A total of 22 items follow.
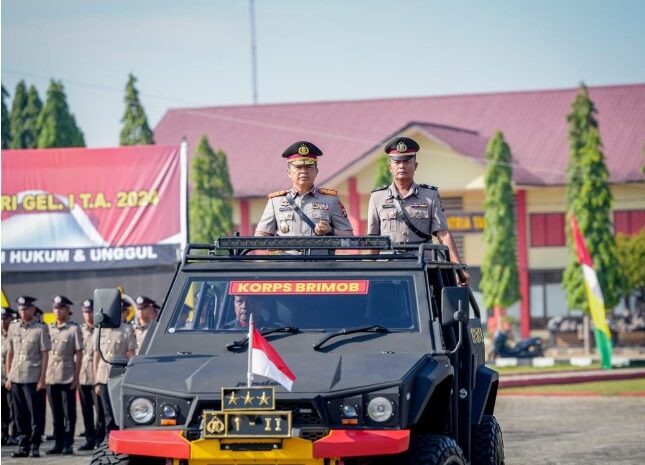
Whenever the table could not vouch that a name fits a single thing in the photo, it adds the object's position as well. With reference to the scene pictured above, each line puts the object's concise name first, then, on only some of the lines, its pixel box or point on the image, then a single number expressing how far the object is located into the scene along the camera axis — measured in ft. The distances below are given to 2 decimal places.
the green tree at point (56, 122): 181.47
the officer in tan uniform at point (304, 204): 36.17
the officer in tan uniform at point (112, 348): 57.88
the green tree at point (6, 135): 177.24
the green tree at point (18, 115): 197.57
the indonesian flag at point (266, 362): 26.32
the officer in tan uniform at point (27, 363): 58.34
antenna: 220.53
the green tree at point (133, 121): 181.57
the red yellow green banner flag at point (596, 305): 104.63
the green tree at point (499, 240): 172.04
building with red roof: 183.01
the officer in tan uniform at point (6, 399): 62.08
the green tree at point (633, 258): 166.61
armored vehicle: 25.98
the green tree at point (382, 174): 168.06
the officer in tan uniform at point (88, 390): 59.26
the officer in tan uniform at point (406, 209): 36.70
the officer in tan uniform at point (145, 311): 57.62
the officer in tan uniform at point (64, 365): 59.21
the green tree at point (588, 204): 157.17
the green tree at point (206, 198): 175.01
